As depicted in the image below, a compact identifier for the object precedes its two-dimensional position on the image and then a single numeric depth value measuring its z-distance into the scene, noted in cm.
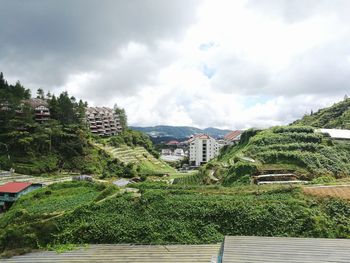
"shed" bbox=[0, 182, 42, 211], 3494
